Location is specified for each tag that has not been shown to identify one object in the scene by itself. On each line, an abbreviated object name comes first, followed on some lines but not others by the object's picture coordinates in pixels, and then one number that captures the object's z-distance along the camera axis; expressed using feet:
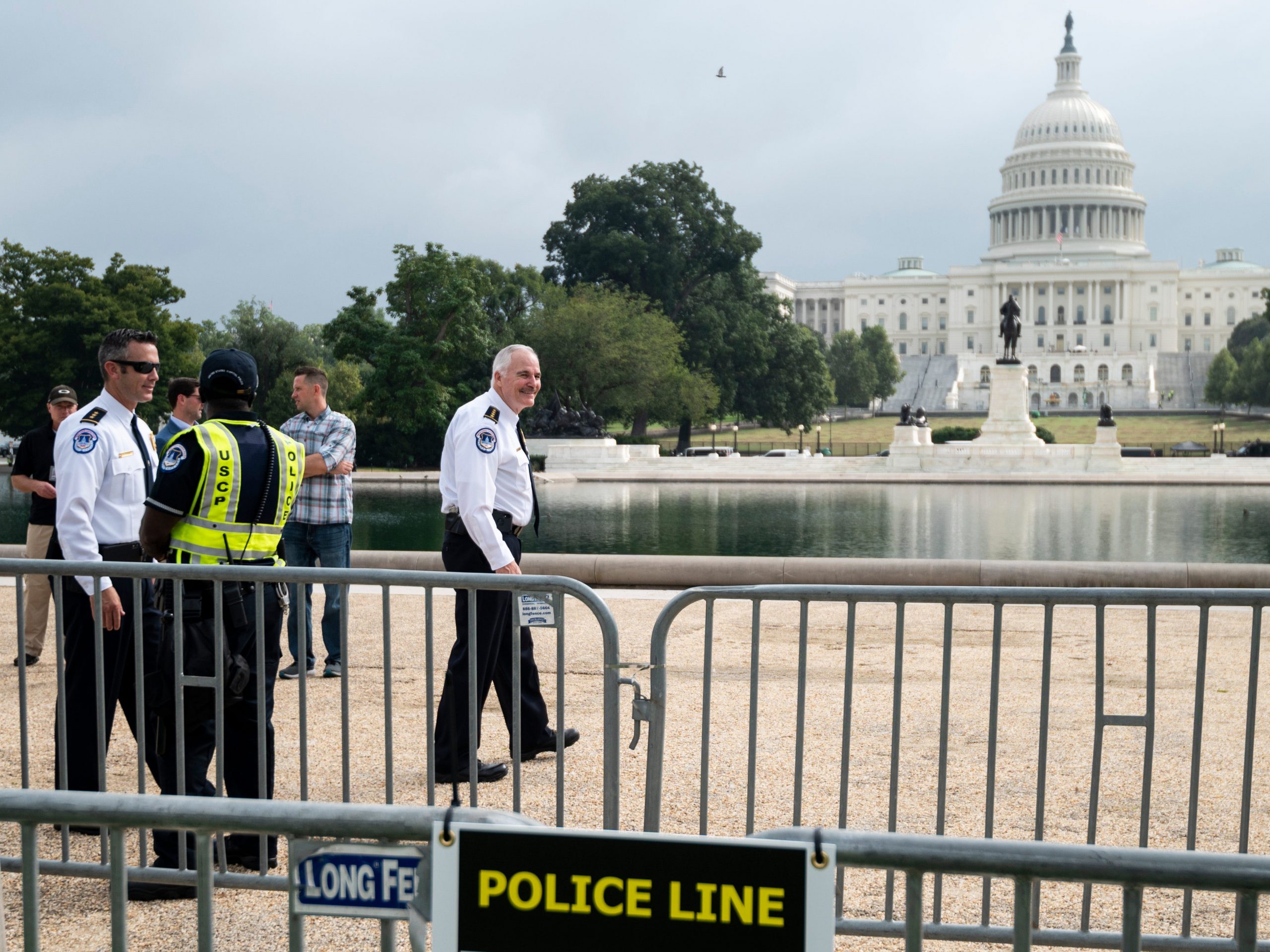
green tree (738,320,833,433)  194.39
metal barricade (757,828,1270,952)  5.61
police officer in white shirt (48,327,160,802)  14.80
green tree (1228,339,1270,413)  266.57
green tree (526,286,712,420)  162.50
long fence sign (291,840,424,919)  6.28
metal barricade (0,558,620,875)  12.87
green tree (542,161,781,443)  189.06
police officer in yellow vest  13.84
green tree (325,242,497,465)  153.89
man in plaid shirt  24.94
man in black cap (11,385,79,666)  24.99
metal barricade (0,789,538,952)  6.18
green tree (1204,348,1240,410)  282.77
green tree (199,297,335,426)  181.27
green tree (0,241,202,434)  152.15
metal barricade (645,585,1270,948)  12.60
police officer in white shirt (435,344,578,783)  17.20
